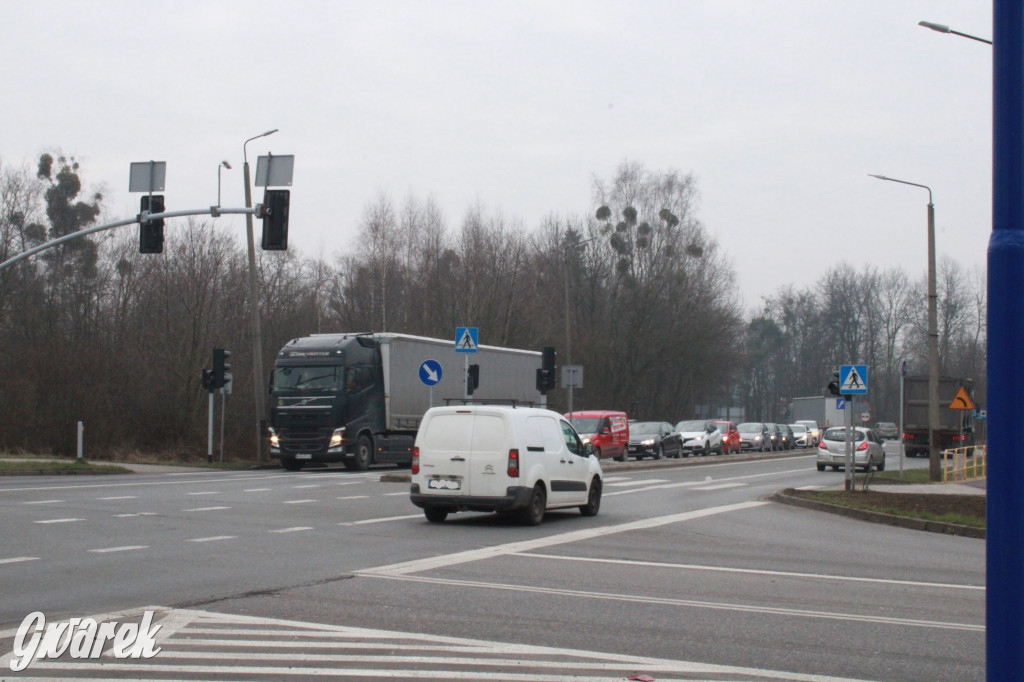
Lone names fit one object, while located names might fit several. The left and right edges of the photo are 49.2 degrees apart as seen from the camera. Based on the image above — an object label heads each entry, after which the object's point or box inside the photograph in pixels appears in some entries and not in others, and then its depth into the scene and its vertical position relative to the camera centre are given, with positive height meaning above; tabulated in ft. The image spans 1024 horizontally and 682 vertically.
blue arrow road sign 88.69 +2.10
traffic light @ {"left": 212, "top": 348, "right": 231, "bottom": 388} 113.60 +2.93
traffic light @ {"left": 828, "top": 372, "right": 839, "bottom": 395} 82.19 +1.36
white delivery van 53.78 -3.04
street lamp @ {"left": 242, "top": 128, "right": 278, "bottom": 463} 114.93 +6.54
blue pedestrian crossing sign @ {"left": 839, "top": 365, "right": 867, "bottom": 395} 80.43 +1.86
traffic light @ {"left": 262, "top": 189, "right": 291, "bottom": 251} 71.36 +11.62
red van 131.23 -3.39
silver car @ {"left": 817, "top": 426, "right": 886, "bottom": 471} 128.26 -4.95
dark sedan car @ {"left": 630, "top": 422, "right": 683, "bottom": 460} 150.20 -5.10
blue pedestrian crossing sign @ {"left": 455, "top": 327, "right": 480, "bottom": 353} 88.74 +4.62
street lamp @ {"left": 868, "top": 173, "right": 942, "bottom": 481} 90.17 +5.09
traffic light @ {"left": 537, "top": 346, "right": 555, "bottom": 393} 103.91 +2.72
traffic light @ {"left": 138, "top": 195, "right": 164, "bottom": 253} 75.77 +11.13
